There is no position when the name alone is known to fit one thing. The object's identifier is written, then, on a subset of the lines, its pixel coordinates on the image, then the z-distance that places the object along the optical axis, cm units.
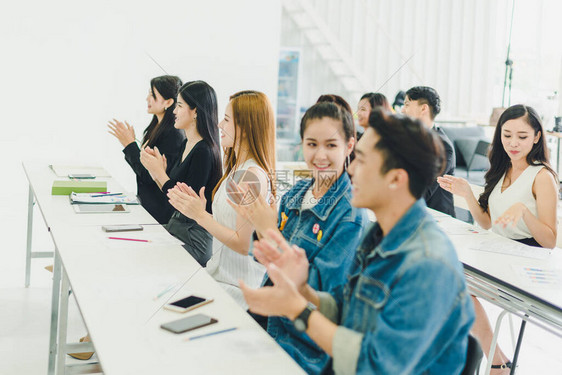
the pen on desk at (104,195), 305
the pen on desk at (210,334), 139
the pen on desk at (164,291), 166
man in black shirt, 344
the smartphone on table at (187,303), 156
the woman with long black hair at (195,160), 272
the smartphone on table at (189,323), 143
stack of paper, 291
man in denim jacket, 107
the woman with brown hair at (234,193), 216
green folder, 312
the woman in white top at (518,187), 258
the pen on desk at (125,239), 227
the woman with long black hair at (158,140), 311
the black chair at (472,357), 124
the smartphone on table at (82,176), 358
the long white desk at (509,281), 188
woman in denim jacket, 155
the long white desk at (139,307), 128
